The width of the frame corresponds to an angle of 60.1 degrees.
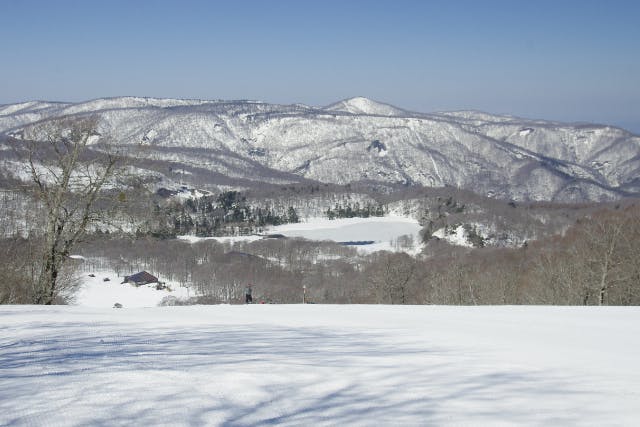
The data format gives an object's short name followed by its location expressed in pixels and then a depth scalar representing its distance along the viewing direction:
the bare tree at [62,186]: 19.06
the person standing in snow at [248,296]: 21.97
